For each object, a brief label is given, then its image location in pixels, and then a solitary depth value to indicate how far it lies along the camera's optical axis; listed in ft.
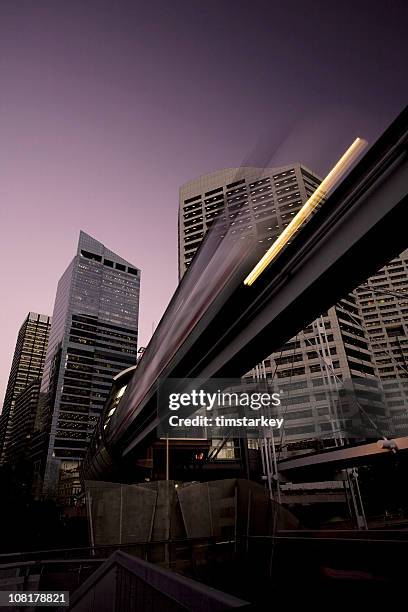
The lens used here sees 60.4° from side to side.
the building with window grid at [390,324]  363.56
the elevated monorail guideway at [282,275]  11.23
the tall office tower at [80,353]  439.88
